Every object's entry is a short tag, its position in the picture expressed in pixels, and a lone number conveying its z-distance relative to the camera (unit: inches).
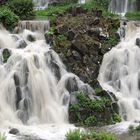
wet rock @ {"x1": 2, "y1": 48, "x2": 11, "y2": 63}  1060.9
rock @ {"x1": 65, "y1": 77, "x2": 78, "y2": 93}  1015.0
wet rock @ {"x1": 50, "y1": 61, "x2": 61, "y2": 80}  1047.6
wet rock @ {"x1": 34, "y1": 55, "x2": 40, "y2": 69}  1042.7
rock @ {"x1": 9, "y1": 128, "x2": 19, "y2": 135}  863.7
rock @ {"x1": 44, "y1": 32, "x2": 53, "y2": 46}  1139.3
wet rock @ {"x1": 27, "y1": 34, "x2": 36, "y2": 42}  1160.8
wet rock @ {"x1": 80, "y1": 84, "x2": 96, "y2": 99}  1017.0
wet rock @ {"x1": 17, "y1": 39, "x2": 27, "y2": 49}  1117.7
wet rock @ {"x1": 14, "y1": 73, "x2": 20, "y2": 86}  1001.4
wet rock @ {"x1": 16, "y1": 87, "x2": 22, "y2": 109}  987.3
